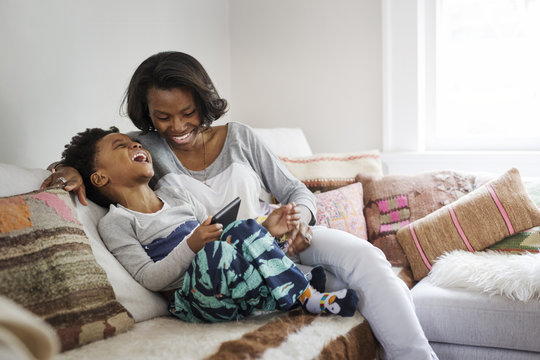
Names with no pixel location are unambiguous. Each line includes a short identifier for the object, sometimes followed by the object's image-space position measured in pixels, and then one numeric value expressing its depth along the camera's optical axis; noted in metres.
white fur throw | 1.54
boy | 1.21
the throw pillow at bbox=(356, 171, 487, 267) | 2.06
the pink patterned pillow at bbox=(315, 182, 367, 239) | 2.02
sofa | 1.06
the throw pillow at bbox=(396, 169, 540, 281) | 1.81
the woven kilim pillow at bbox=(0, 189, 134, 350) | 1.07
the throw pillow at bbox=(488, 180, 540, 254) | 1.77
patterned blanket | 1.05
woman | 1.33
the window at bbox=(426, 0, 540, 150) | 2.67
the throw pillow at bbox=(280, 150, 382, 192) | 2.26
